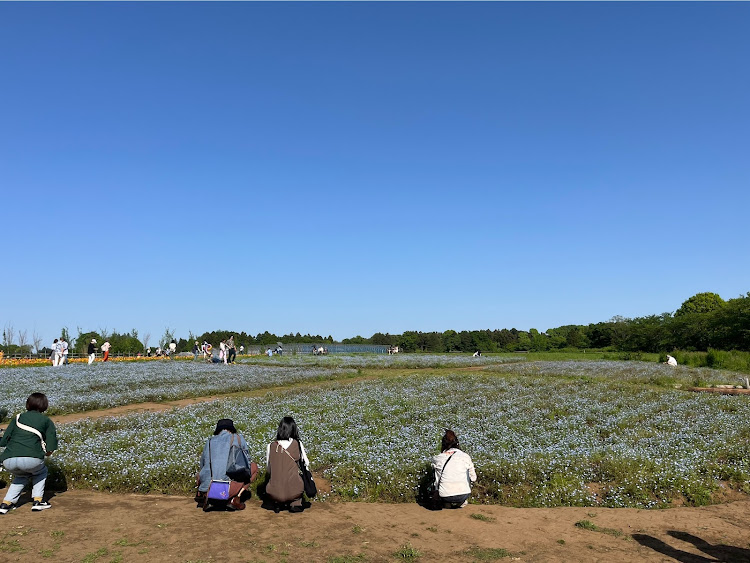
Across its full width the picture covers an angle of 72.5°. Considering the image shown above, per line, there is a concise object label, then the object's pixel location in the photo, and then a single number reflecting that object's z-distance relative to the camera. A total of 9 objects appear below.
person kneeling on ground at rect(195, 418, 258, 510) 8.83
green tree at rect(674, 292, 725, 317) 103.69
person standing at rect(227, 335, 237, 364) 43.47
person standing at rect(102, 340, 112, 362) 42.03
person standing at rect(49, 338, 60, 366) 36.94
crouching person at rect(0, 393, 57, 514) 8.49
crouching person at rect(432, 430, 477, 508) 9.09
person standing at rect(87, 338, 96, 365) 37.76
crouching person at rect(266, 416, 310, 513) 8.85
